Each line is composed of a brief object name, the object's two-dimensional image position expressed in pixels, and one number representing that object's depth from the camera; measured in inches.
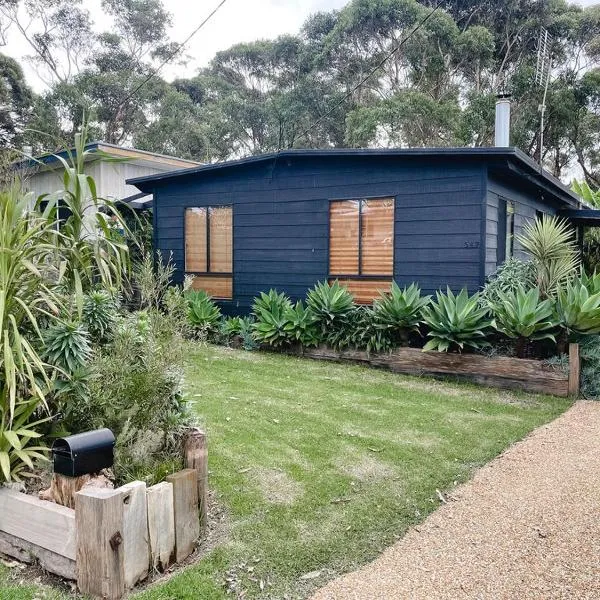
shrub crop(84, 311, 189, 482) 113.6
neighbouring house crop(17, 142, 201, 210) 445.7
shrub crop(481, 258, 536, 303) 269.7
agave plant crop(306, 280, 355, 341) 287.7
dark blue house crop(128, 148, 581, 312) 285.3
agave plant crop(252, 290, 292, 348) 305.6
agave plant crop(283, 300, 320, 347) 297.9
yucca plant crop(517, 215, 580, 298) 263.9
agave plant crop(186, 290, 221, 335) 332.2
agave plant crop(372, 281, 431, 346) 264.8
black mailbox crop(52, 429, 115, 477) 95.5
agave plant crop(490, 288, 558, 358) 232.8
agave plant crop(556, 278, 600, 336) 224.1
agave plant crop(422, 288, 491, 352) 249.4
